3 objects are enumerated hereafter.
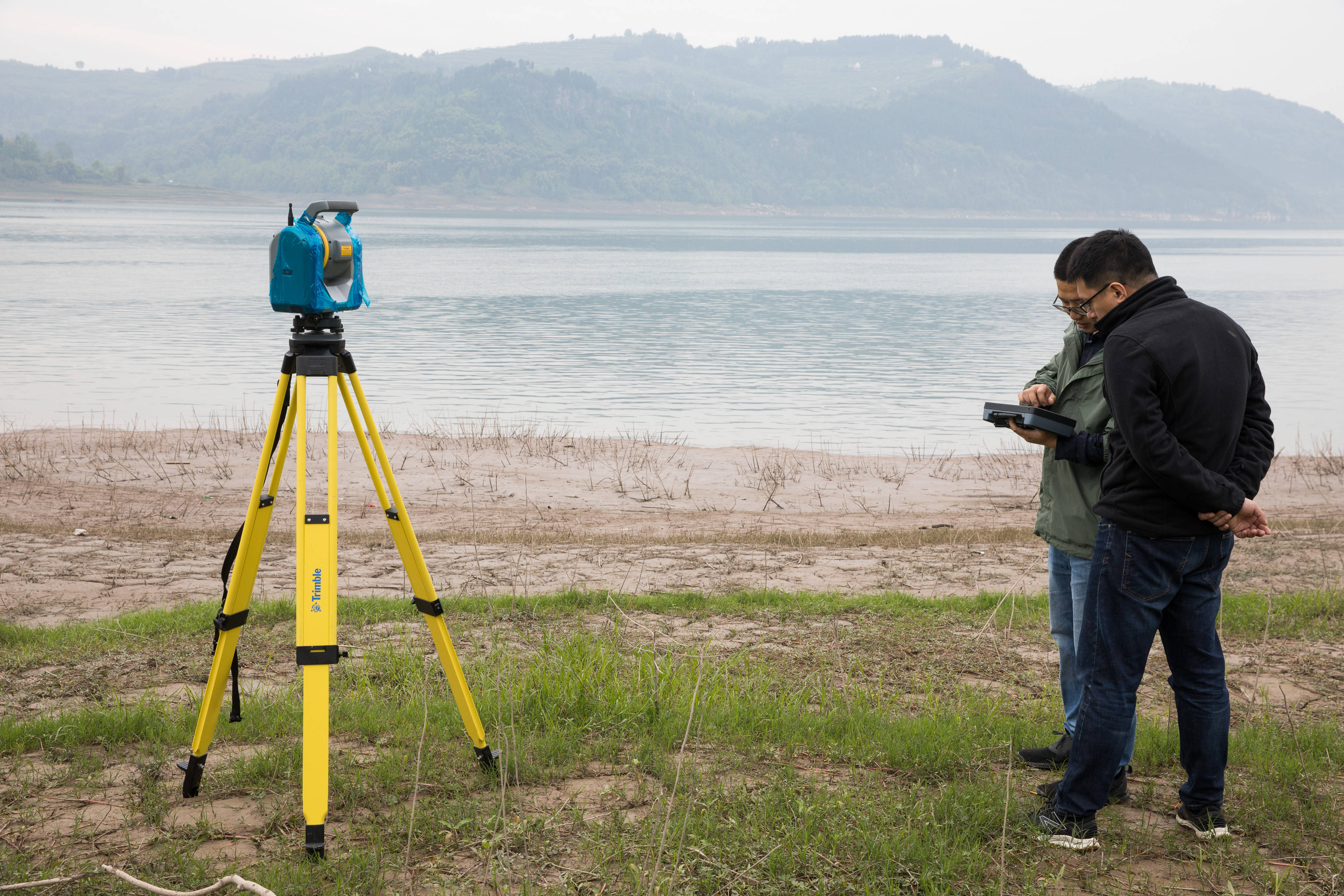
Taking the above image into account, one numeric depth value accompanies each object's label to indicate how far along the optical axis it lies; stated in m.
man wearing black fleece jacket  2.95
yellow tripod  2.88
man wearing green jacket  3.46
